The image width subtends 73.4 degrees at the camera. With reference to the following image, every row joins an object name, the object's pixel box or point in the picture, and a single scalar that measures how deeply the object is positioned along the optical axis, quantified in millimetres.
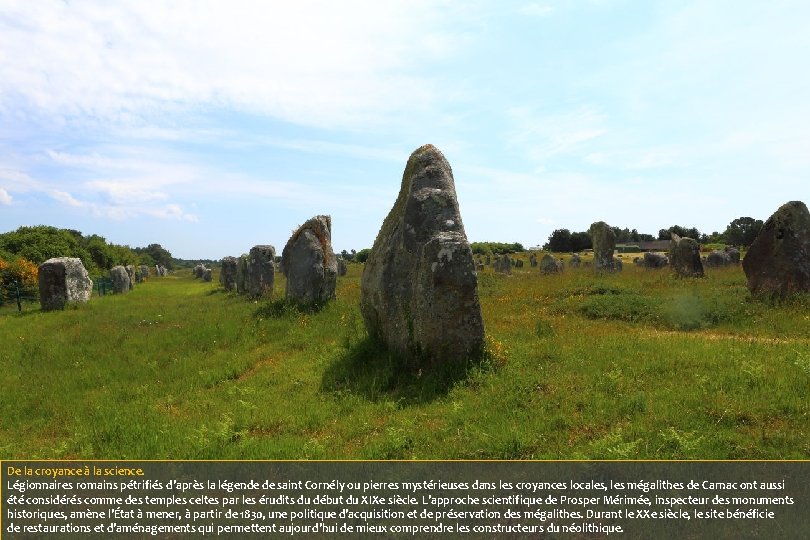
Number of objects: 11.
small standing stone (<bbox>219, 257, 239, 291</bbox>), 34662
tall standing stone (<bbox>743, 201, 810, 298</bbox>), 15508
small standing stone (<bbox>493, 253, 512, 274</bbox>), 43384
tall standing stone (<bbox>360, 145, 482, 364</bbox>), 9727
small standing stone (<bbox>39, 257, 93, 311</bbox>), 23594
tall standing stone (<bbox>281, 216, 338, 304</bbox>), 18328
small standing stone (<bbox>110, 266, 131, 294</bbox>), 36156
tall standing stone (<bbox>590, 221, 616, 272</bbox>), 29844
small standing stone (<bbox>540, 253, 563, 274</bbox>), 36950
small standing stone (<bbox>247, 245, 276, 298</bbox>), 24516
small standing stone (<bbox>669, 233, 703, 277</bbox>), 23688
